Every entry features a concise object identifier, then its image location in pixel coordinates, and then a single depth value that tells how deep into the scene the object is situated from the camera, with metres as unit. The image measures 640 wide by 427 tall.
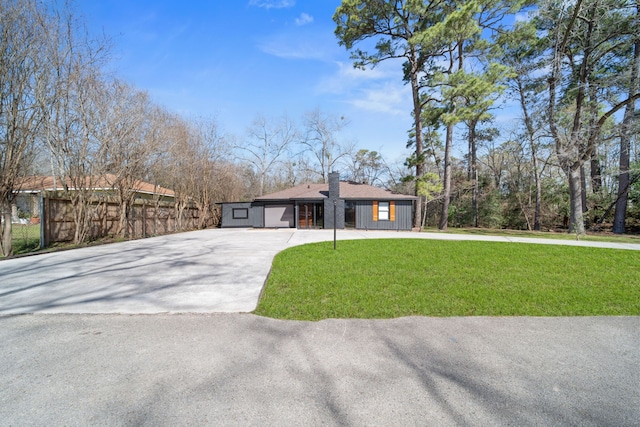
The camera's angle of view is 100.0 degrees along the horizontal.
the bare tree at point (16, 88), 6.89
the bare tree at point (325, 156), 27.31
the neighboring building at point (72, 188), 9.36
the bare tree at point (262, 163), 26.77
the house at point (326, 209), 16.36
